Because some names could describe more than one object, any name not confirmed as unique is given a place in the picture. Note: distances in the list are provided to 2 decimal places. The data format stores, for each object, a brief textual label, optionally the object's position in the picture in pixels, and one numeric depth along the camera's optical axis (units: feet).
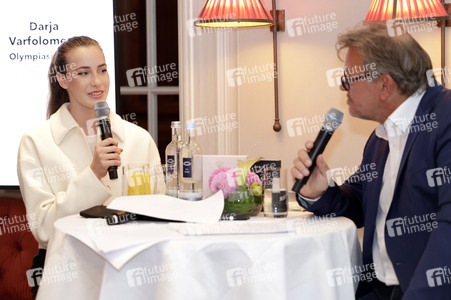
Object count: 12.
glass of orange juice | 14.78
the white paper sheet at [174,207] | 13.06
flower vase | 13.50
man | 11.87
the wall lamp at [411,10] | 18.94
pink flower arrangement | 13.56
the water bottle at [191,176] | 14.28
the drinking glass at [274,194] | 13.51
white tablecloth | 11.32
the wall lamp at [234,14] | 19.88
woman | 15.30
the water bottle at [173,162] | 14.75
